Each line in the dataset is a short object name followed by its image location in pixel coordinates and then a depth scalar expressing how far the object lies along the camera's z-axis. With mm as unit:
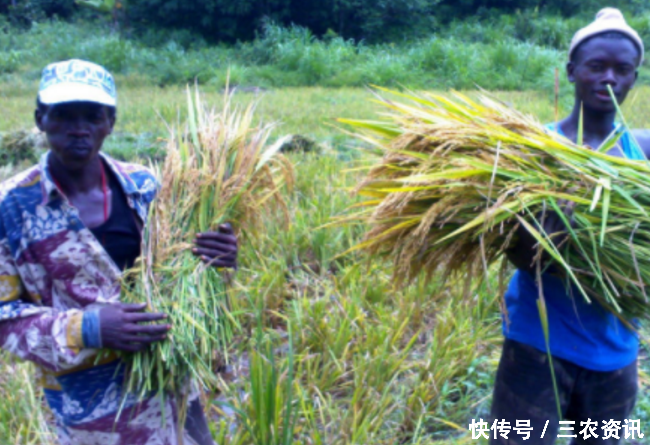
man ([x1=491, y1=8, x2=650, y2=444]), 1918
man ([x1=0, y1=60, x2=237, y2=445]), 1764
